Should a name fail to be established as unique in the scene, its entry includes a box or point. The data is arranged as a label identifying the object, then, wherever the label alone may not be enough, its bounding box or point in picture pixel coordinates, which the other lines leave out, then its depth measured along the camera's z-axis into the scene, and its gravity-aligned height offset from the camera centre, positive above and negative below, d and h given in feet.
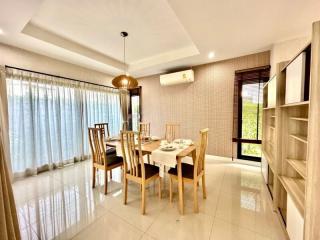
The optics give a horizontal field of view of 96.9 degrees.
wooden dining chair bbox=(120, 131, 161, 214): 6.04 -2.27
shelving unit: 3.12 -1.14
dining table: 5.86 -1.67
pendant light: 8.20 +1.96
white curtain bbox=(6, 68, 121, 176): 9.00 -0.30
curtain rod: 9.11 +2.98
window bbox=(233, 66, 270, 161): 10.73 +0.25
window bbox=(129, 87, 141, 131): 17.48 +0.74
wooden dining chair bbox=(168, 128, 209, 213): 5.92 -2.54
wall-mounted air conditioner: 12.85 +3.49
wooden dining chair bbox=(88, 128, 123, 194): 7.45 -2.30
